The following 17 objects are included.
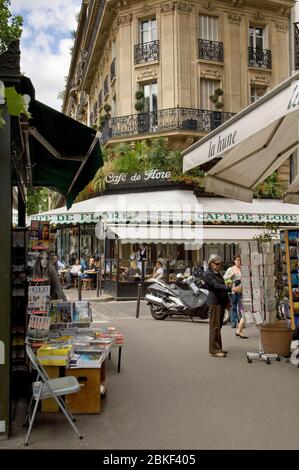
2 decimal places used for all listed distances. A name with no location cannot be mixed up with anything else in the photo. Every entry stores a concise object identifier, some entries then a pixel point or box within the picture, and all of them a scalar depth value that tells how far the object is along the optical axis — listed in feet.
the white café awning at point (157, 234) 61.77
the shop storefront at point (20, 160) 15.38
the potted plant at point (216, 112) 77.92
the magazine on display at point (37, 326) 19.03
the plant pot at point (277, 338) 26.76
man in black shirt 27.73
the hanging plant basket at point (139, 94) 78.38
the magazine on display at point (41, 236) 22.98
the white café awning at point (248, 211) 68.80
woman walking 37.60
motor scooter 42.16
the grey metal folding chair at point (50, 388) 15.56
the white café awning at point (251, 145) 16.16
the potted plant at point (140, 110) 78.43
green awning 18.50
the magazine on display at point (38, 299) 19.57
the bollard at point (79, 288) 54.60
